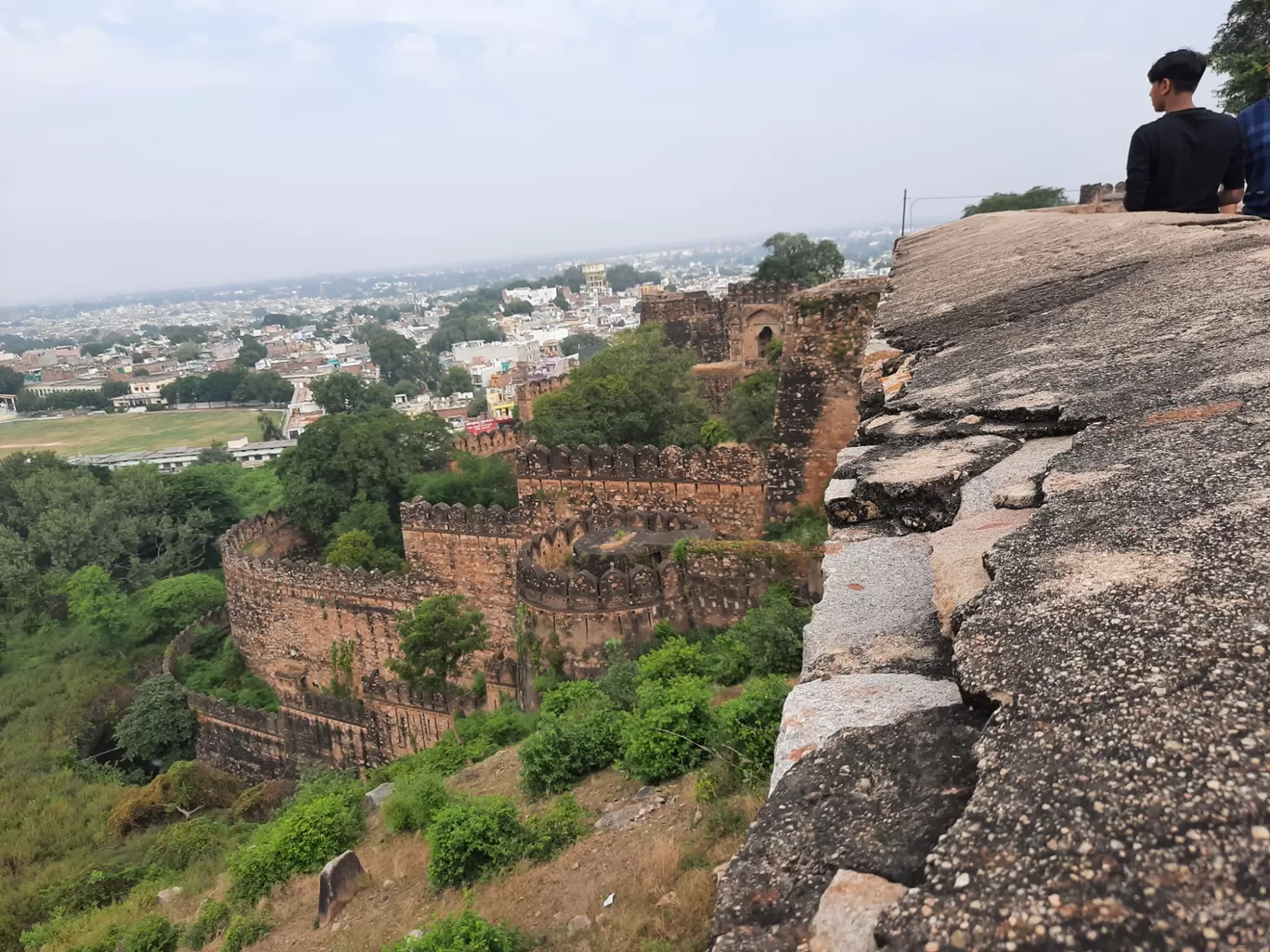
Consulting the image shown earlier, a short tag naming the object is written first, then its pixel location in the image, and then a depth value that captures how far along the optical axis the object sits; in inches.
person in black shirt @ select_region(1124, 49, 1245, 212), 163.9
